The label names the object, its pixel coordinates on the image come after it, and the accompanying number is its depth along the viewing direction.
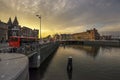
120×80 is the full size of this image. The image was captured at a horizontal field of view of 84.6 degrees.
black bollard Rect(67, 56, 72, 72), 12.43
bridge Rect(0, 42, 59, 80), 3.64
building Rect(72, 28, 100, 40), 89.35
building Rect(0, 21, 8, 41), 38.47
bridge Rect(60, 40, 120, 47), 64.93
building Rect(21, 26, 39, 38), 60.35
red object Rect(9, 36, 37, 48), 16.03
